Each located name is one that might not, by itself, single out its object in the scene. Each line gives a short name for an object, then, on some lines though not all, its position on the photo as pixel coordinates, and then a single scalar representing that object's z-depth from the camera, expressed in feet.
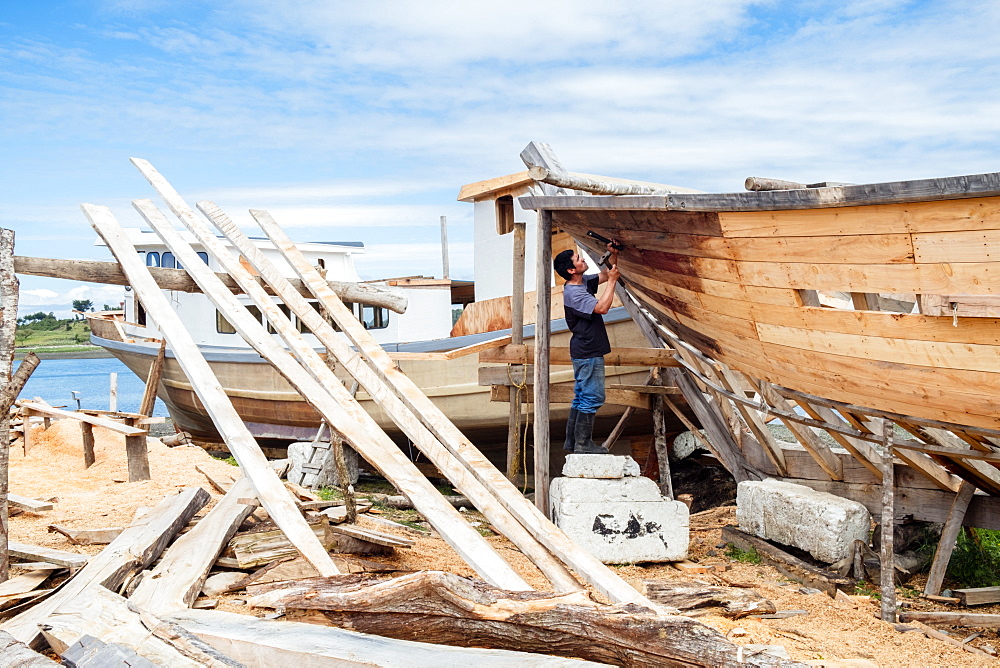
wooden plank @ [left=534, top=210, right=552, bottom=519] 21.86
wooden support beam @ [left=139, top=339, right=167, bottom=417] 46.37
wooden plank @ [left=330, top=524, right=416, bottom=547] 18.88
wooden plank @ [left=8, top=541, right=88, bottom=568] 17.08
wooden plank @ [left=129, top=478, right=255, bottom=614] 14.70
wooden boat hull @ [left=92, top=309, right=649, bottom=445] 34.73
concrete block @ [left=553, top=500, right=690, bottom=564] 20.99
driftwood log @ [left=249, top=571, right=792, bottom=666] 10.54
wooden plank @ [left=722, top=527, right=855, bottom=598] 19.33
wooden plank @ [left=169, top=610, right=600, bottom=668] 10.71
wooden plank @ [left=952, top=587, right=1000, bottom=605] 18.94
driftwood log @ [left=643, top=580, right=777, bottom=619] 15.93
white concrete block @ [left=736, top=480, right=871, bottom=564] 20.29
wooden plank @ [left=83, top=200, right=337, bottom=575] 15.57
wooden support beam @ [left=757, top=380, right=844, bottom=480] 20.67
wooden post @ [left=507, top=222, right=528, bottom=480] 27.99
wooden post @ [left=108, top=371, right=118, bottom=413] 55.77
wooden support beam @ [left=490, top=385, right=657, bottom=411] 29.22
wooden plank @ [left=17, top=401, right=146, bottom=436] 29.32
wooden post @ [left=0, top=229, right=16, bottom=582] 16.83
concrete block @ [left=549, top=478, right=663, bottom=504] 21.13
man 22.54
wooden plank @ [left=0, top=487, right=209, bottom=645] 14.24
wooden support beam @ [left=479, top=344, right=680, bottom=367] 25.13
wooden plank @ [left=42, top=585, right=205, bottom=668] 11.81
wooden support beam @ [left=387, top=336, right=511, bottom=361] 27.50
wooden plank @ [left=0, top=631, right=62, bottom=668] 10.68
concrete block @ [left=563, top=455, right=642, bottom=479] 21.57
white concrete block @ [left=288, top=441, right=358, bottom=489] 35.35
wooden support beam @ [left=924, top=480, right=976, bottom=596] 19.47
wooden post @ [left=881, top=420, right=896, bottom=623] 17.30
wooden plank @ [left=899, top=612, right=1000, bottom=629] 17.31
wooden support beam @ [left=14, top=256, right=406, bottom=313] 19.22
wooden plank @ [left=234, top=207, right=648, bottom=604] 14.02
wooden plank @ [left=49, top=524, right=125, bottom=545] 20.02
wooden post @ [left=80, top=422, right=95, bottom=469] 34.04
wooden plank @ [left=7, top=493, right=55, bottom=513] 22.71
